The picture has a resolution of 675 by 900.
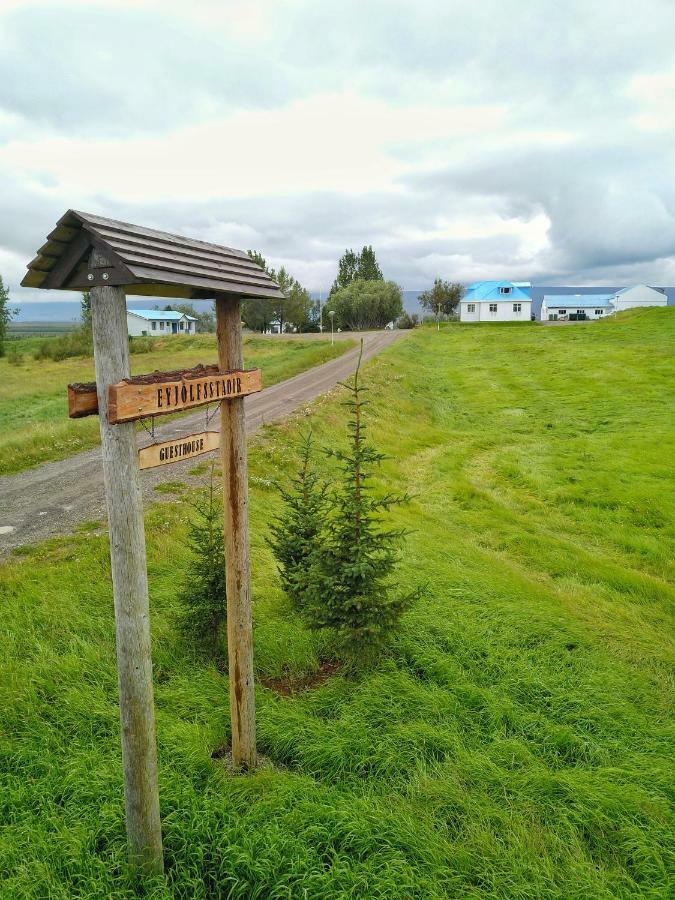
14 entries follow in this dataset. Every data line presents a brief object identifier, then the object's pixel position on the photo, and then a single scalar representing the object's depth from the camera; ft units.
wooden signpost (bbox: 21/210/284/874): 11.23
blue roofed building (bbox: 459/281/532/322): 286.25
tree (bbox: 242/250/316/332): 254.47
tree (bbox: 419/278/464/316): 295.48
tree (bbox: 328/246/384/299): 320.29
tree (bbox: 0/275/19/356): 219.00
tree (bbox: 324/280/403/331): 271.49
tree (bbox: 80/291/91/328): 205.50
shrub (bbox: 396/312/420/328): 272.10
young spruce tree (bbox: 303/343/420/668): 20.11
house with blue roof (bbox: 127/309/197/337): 311.06
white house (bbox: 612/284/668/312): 325.42
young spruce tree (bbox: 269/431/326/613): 24.25
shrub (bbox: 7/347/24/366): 200.72
